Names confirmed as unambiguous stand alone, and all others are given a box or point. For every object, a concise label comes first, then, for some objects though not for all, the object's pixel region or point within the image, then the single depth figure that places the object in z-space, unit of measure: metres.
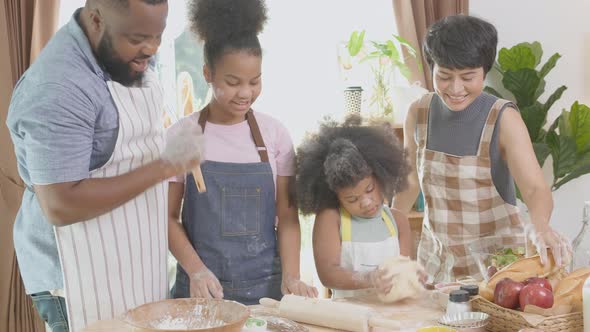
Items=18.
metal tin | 1.74
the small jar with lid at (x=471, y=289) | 1.88
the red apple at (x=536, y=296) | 1.71
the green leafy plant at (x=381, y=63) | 3.95
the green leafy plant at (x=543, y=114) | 4.30
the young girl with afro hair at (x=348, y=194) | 2.19
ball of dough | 1.97
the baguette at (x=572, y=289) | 1.74
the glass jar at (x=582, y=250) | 2.02
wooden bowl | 1.72
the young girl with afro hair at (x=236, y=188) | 2.16
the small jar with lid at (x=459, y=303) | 1.82
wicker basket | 1.67
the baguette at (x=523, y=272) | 1.82
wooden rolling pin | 1.78
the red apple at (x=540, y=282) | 1.74
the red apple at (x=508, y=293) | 1.74
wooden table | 1.83
